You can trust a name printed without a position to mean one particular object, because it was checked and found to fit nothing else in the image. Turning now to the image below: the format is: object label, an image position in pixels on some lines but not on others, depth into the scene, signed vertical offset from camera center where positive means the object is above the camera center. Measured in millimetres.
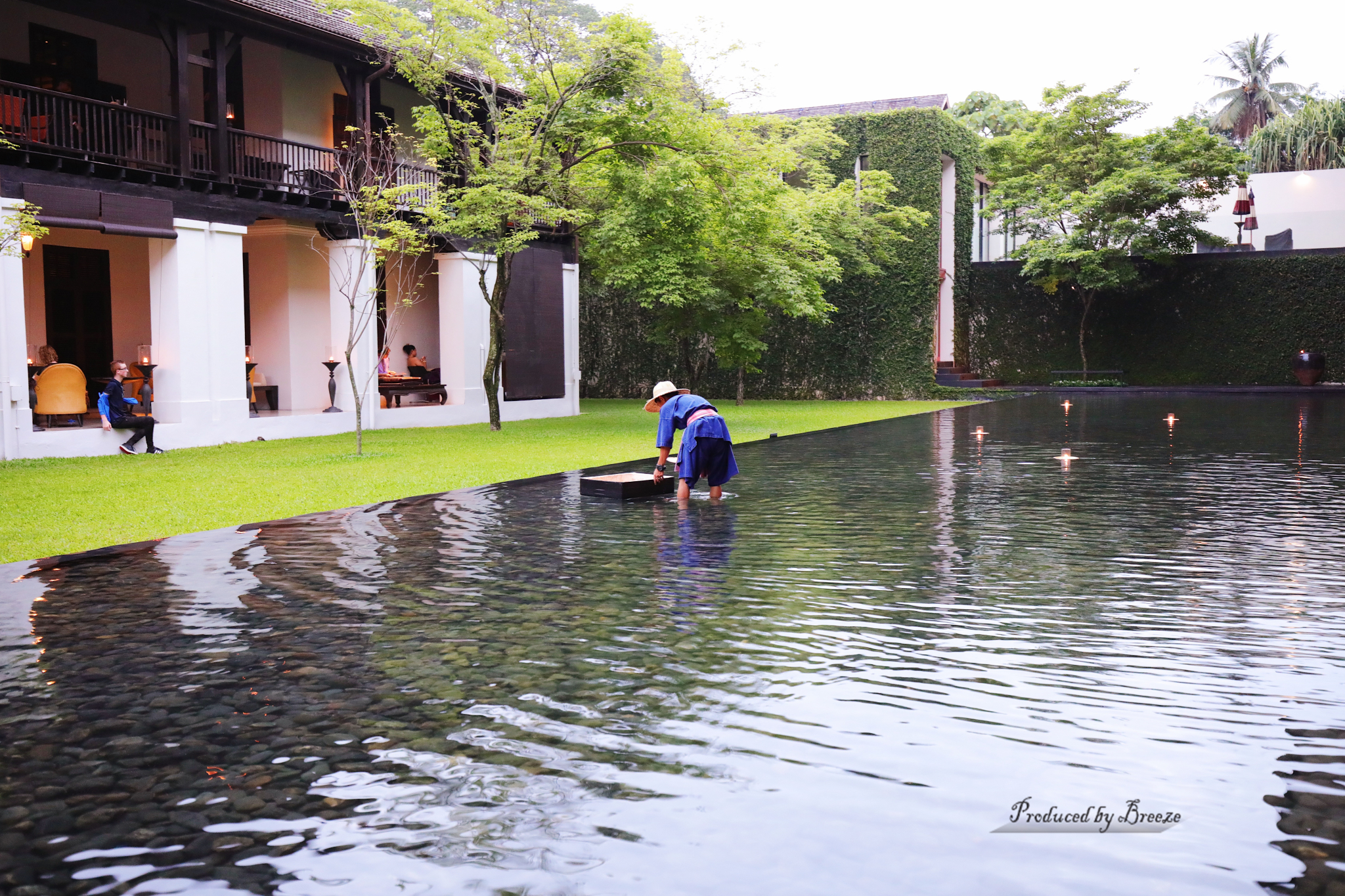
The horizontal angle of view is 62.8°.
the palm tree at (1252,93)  61500 +15836
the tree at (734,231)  20516 +3219
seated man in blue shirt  15922 -414
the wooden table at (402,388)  21797 -80
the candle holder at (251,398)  20625 -242
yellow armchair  15781 -53
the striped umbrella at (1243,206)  32938 +5058
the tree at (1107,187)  30422 +5326
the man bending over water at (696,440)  10430 -575
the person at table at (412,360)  24078 +524
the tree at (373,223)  17031 +2745
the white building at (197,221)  15906 +2673
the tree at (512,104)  18672 +5127
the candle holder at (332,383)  20641 +27
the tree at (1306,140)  45969 +9872
